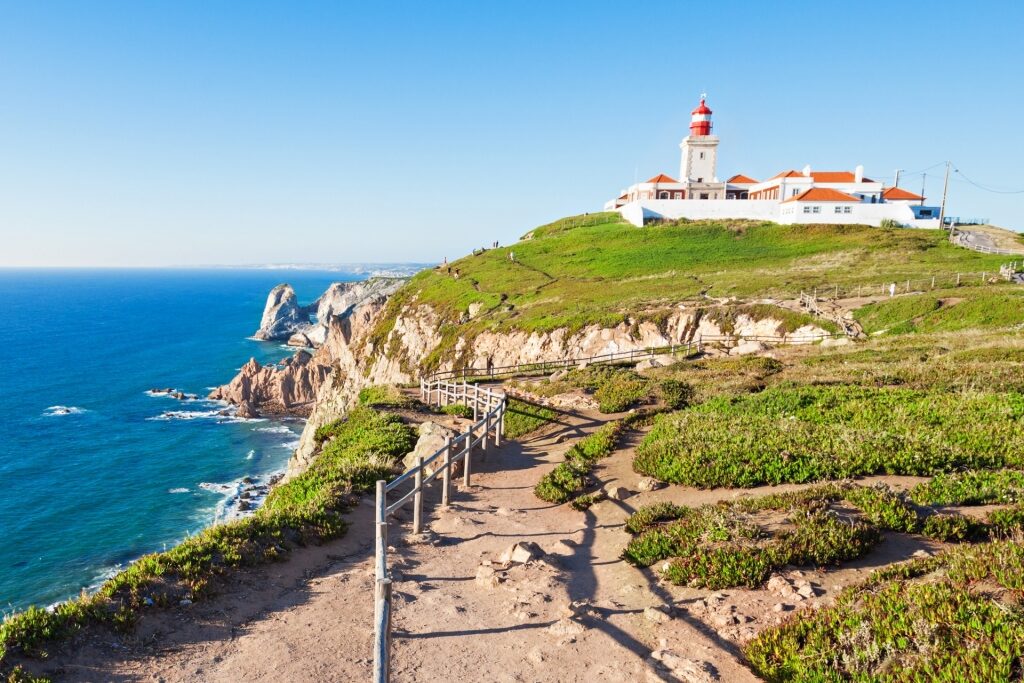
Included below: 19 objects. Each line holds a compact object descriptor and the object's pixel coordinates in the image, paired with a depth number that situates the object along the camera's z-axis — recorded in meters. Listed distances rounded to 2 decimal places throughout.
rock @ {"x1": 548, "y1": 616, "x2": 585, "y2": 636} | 8.06
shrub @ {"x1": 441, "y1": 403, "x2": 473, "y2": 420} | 23.75
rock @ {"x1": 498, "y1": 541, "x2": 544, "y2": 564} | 10.23
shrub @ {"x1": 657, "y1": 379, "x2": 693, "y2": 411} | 21.25
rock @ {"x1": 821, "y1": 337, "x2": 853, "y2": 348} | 30.83
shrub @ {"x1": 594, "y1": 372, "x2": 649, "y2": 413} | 22.16
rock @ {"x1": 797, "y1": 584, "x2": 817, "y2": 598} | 8.17
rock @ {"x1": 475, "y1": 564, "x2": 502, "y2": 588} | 9.54
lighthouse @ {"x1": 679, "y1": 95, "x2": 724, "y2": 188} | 95.44
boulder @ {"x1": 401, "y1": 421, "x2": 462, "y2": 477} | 15.64
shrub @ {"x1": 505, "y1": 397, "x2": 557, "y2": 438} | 20.75
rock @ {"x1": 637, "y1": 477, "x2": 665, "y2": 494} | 13.46
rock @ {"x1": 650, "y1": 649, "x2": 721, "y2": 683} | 6.84
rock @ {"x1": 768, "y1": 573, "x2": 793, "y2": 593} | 8.33
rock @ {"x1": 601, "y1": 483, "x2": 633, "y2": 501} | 13.17
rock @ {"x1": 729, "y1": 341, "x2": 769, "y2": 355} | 33.25
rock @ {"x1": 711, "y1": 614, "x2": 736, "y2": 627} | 7.82
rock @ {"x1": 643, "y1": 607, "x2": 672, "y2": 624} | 8.13
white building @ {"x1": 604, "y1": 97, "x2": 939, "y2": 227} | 78.90
